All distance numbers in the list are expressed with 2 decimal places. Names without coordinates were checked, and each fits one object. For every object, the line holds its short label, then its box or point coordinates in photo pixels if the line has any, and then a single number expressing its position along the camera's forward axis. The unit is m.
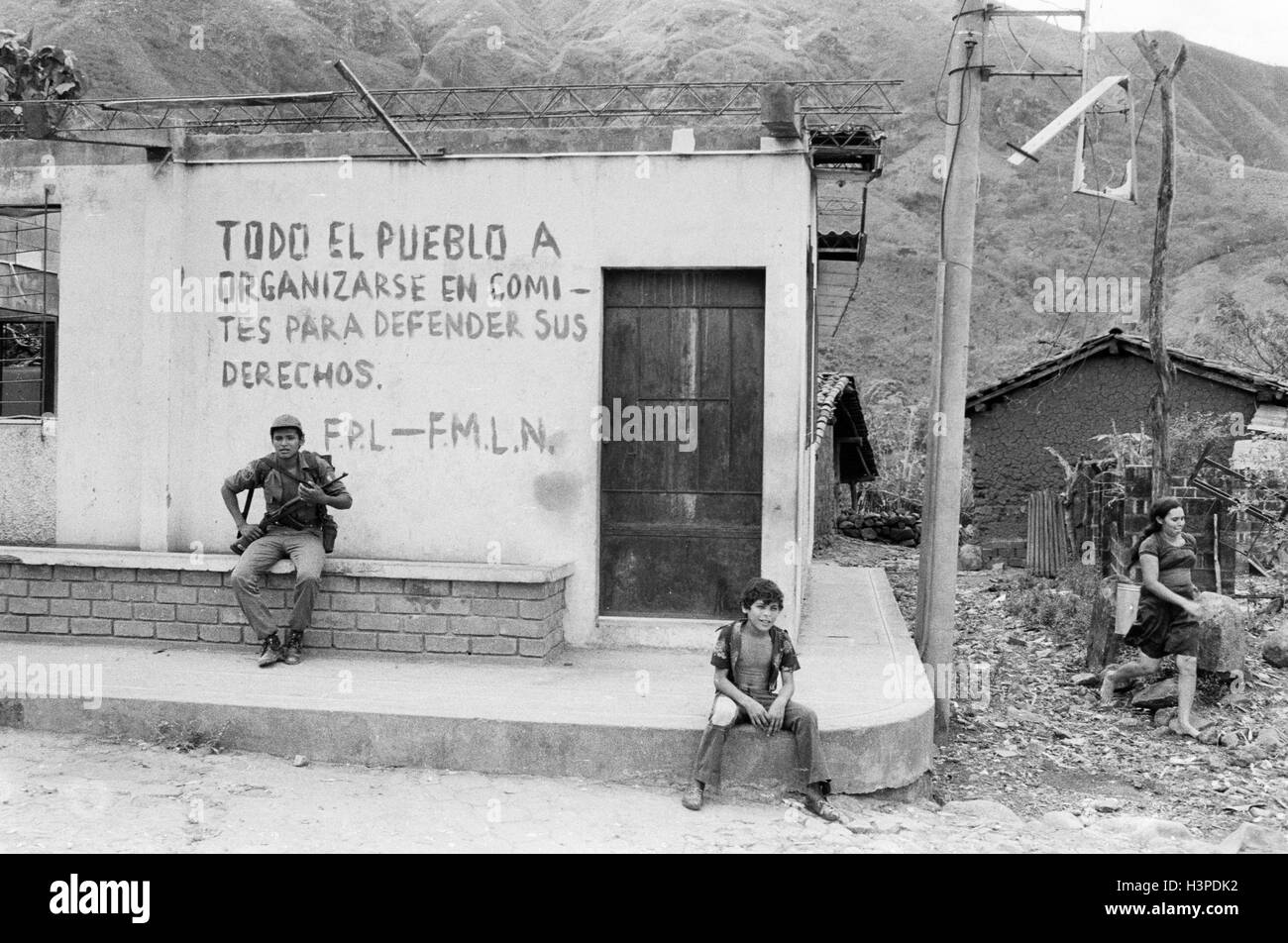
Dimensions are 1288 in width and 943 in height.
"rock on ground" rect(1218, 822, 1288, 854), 5.05
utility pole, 7.62
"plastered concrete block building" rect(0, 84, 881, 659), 7.82
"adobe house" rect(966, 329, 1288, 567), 18.20
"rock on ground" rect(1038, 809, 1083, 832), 5.94
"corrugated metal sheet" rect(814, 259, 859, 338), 12.68
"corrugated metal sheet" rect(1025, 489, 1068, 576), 16.00
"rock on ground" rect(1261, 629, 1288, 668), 9.21
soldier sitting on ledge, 7.23
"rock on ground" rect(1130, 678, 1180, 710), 8.16
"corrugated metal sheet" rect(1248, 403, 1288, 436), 17.97
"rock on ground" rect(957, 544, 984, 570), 19.00
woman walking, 7.66
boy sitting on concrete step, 5.62
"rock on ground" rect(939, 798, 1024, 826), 5.91
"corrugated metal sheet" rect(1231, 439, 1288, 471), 16.16
